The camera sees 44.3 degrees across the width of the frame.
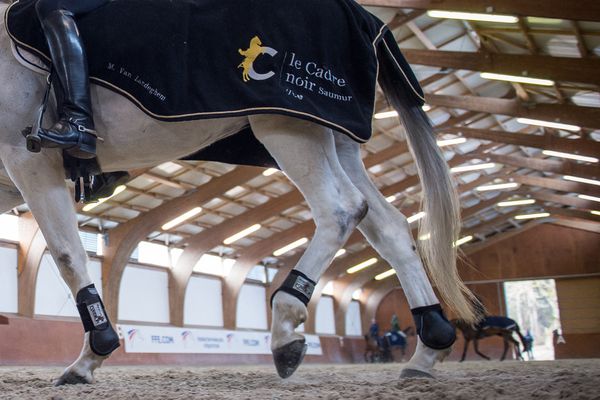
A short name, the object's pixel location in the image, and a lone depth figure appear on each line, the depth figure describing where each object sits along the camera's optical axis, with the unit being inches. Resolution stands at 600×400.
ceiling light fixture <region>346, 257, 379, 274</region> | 1537.8
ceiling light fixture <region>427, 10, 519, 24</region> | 566.6
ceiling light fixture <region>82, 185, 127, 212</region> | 906.1
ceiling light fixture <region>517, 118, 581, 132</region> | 868.1
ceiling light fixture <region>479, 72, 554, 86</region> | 692.1
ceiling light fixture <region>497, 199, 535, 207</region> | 1443.2
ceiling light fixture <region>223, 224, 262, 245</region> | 1160.7
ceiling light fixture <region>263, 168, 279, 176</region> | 992.0
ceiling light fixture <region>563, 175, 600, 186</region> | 1136.5
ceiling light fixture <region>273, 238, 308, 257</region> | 1306.6
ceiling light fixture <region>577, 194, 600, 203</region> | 1230.0
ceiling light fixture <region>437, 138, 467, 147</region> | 1066.7
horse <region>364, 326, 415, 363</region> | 1389.0
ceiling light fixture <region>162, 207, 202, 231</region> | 1062.3
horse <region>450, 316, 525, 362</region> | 1088.8
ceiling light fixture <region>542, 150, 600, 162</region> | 1055.0
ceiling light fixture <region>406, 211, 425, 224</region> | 1213.8
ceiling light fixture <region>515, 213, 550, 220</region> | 1525.6
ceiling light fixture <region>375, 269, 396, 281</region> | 1675.9
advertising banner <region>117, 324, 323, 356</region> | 880.9
